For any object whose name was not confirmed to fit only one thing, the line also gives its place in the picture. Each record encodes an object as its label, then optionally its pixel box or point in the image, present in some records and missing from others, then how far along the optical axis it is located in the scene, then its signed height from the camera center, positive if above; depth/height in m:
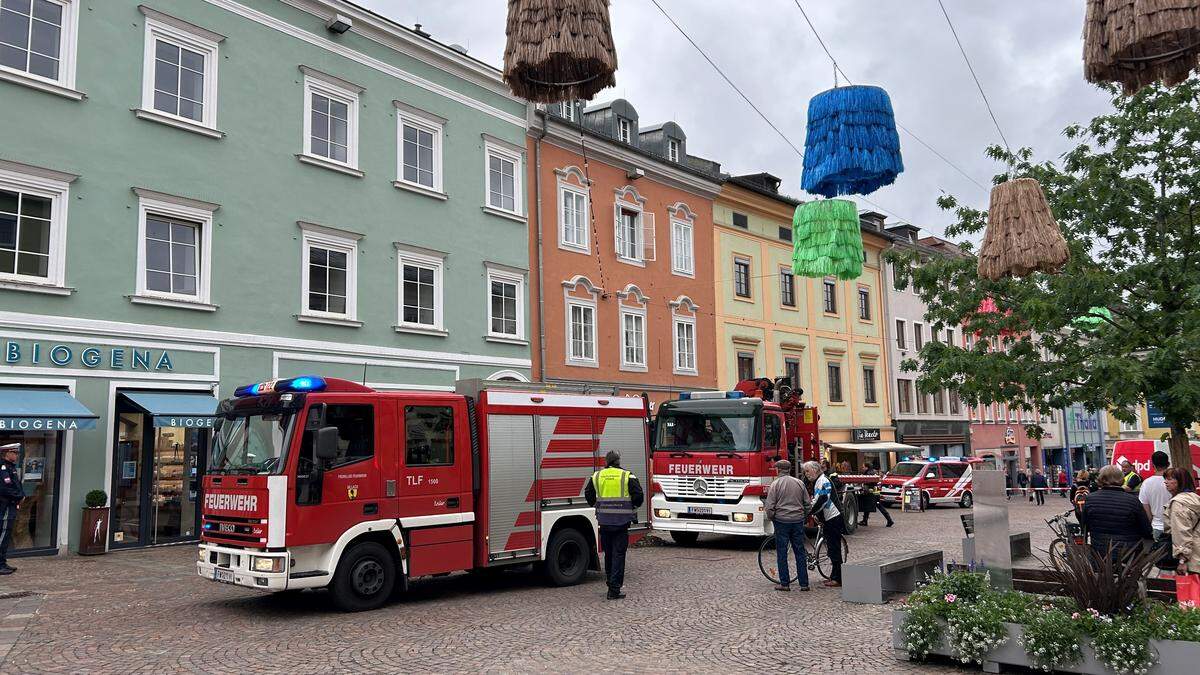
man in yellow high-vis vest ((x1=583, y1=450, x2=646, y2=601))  11.67 -0.74
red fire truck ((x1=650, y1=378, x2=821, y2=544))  17.07 -0.20
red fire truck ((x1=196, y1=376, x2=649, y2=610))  10.24 -0.38
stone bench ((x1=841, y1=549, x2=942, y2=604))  11.11 -1.55
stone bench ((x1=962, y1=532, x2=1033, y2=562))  15.33 -1.66
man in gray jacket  12.21 -0.90
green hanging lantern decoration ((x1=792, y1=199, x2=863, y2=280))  14.28 +3.12
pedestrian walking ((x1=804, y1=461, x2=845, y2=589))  12.63 -0.96
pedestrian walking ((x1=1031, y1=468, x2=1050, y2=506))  38.37 -1.76
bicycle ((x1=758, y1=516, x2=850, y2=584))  13.04 -1.56
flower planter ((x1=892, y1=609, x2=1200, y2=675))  6.83 -1.61
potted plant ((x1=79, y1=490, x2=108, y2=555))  15.68 -1.05
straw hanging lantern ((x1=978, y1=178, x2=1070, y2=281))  9.45 +2.08
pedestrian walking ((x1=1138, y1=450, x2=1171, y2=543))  12.49 -0.71
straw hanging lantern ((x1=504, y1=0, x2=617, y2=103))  5.49 +2.34
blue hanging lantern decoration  9.77 +3.13
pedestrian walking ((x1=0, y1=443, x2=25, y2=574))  13.34 -0.47
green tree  16.03 +2.76
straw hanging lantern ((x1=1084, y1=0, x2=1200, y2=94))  5.17 +2.23
